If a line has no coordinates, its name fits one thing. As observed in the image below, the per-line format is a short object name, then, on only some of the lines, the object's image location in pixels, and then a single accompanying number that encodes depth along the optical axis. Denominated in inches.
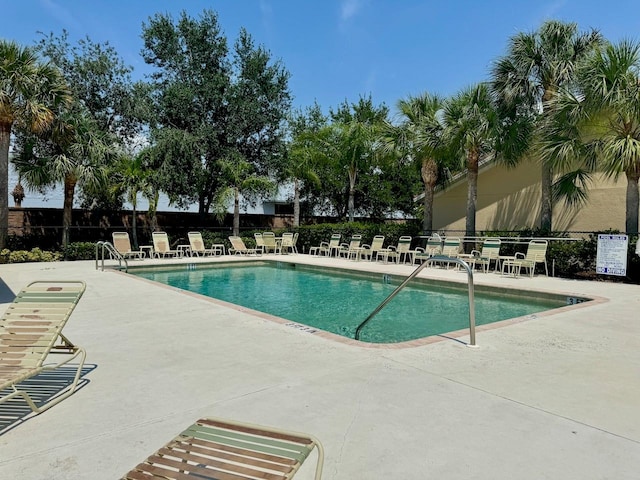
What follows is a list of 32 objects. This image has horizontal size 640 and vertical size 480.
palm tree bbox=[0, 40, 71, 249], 572.7
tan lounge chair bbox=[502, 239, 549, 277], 490.3
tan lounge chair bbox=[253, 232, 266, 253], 790.8
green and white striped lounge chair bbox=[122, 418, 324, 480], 72.8
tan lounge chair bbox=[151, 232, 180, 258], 705.0
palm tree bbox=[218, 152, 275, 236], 807.7
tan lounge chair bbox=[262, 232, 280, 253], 796.6
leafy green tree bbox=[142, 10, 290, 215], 838.5
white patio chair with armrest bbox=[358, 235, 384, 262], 692.1
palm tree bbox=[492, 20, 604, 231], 551.5
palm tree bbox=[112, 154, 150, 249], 712.4
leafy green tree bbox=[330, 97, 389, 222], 836.6
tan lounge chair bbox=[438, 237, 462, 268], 599.1
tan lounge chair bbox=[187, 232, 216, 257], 747.4
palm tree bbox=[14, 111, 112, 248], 645.3
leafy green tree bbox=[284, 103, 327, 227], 876.6
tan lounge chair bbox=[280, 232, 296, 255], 812.6
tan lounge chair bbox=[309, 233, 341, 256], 773.7
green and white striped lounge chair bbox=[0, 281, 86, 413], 136.9
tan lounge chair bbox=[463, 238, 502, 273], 536.1
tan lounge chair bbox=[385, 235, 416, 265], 660.1
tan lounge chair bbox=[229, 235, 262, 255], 775.1
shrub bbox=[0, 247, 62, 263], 614.9
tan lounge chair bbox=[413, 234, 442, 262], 621.6
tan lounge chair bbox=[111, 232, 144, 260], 643.5
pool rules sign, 436.1
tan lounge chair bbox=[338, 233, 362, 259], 718.5
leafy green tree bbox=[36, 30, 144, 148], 781.3
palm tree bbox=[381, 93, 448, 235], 677.3
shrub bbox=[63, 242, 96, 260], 671.1
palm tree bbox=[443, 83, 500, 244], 580.7
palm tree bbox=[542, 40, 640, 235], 417.1
